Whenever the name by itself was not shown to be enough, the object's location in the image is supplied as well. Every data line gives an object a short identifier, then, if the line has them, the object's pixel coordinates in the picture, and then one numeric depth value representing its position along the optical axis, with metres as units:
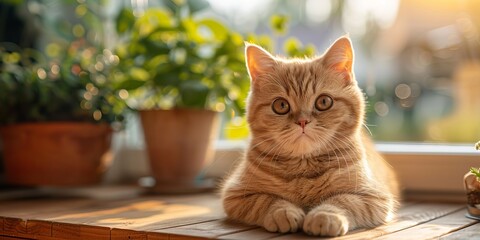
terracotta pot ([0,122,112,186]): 1.07
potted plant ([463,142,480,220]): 0.87
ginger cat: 0.86
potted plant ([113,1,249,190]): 1.11
